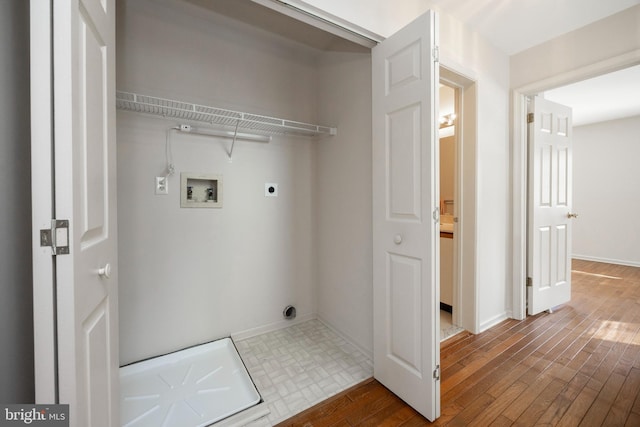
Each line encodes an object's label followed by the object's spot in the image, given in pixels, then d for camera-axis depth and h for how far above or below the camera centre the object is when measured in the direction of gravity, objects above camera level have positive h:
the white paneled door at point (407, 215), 1.30 -0.04
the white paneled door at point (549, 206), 2.42 +0.02
